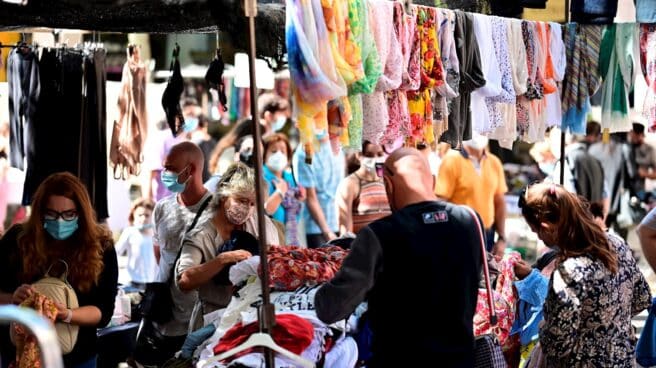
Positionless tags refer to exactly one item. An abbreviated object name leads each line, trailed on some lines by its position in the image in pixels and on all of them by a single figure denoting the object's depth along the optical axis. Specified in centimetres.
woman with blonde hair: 1091
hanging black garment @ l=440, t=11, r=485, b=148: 1218
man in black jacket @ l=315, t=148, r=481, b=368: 856
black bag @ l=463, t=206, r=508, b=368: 970
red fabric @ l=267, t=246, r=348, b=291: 999
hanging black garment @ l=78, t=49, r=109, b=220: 1357
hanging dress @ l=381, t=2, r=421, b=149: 1133
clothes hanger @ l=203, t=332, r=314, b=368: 905
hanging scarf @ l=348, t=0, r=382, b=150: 1054
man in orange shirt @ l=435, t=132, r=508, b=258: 1885
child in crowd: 1845
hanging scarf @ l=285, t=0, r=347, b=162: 961
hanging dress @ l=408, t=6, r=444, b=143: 1166
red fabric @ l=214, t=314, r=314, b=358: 940
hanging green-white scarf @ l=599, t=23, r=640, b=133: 1350
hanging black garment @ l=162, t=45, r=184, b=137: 1272
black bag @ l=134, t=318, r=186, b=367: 1176
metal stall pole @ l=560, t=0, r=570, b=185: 1387
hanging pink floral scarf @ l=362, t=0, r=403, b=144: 1103
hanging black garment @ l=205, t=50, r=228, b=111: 1211
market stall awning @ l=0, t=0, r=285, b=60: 961
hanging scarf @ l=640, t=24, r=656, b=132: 1346
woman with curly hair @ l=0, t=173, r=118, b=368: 994
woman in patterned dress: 997
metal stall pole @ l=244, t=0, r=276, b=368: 896
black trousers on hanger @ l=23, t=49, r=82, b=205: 1344
